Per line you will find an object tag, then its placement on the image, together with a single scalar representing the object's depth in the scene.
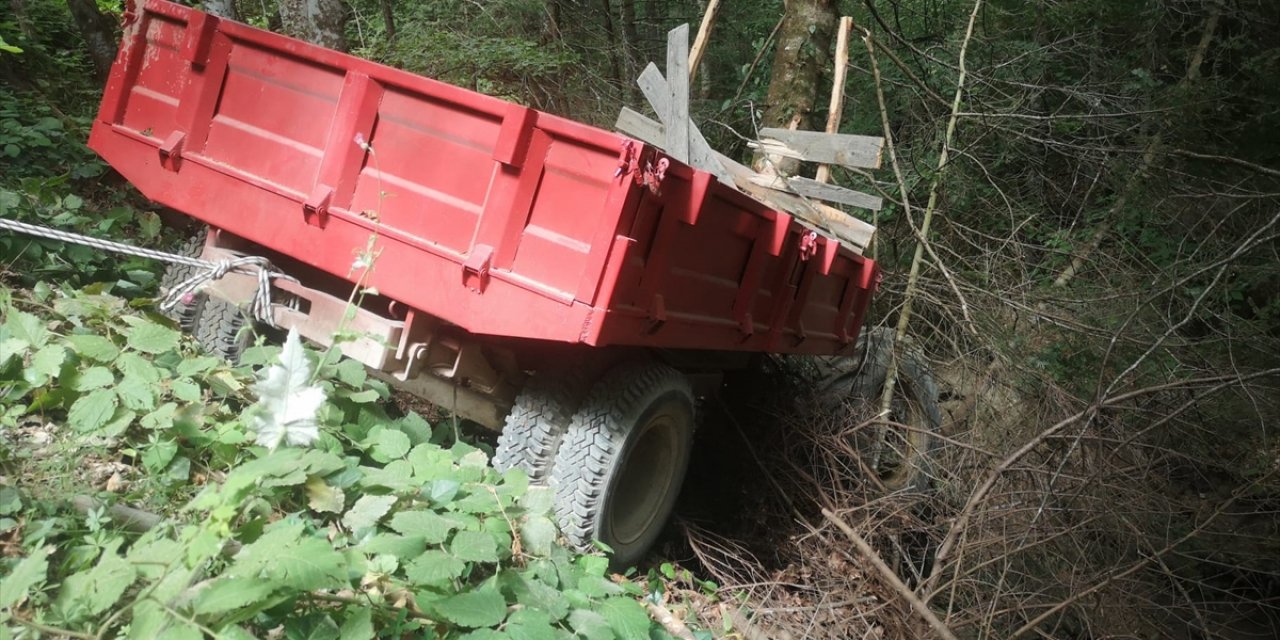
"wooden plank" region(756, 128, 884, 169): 5.29
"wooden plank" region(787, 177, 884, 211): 5.51
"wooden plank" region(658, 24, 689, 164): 4.98
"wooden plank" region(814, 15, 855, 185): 6.07
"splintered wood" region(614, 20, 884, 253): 5.02
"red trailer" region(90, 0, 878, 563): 3.16
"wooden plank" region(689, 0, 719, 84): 5.89
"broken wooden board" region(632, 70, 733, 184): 5.08
